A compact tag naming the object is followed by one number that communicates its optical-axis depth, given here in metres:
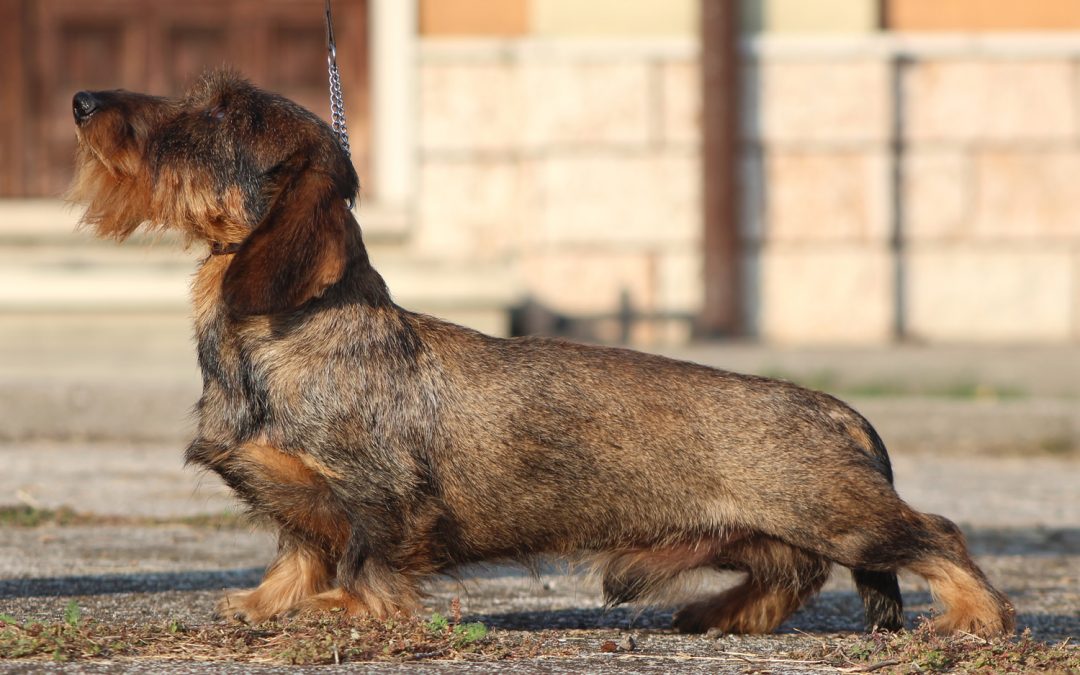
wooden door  11.11
